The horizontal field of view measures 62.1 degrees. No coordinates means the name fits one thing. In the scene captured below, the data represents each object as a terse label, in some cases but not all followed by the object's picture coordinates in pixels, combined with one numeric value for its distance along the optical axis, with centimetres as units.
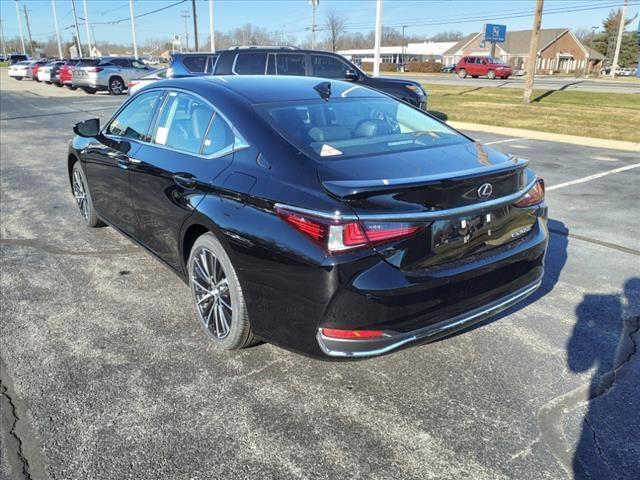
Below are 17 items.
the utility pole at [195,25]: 4237
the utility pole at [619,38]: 5162
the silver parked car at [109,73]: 2580
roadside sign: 5125
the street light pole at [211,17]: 3389
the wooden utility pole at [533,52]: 1785
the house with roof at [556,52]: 8431
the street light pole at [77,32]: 6214
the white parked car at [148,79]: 1652
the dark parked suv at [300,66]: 1202
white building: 10550
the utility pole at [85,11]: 5591
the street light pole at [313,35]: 6644
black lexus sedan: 253
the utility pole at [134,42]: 4675
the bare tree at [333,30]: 9684
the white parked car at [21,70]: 4247
